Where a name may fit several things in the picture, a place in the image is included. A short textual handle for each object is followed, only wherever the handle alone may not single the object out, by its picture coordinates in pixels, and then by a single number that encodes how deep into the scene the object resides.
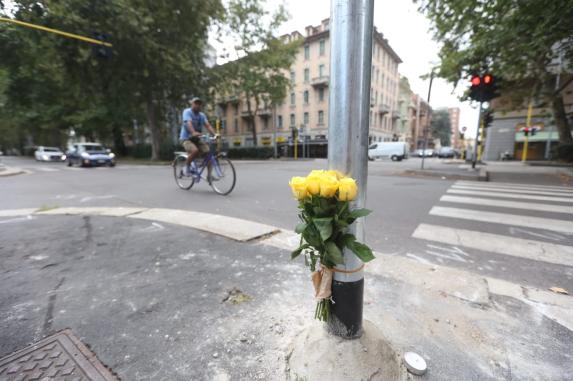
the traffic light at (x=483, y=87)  9.39
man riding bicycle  5.84
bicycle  6.25
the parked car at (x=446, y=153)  39.09
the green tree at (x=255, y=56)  24.31
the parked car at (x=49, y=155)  26.72
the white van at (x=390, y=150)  30.33
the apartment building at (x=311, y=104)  37.62
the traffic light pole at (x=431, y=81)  13.46
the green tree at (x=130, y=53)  13.30
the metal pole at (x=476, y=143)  10.01
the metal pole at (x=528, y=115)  21.11
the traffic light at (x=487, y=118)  12.80
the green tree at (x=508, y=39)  6.78
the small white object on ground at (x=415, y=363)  1.32
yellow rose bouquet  1.12
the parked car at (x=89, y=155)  17.11
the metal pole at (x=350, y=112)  1.18
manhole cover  1.34
